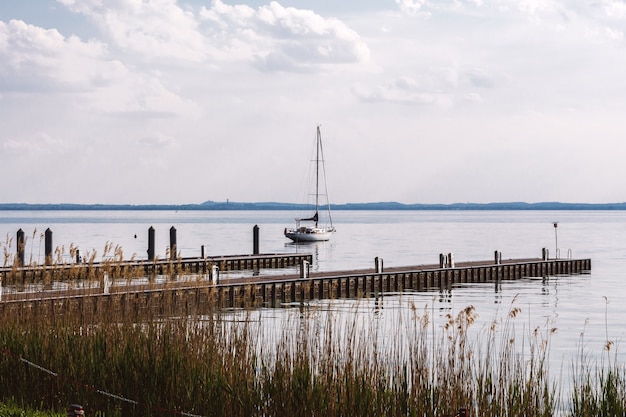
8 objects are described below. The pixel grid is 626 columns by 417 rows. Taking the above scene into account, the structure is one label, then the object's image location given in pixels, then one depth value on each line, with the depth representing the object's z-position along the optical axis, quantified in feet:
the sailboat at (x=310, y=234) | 325.01
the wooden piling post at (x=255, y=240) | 193.02
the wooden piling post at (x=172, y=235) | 169.01
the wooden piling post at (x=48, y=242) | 149.67
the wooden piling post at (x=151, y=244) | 169.14
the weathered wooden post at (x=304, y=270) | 118.93
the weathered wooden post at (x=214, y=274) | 96.89
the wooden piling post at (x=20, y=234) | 133.24
